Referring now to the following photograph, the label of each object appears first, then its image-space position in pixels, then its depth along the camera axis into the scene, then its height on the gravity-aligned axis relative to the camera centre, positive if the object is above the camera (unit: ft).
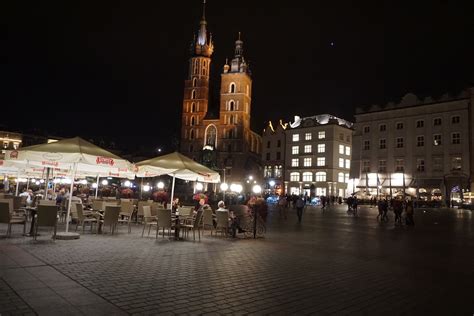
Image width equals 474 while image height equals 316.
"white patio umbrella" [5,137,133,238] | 36.58 +3.46
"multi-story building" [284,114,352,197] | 249.55 +30.37
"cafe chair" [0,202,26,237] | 34.65 -2.37
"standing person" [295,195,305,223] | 80.80 -1.34
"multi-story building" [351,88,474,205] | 175.32 +28.69
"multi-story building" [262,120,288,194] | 278.46 +30.66
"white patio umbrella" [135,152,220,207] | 47.73 +3.50
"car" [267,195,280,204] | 204.13 -0.28
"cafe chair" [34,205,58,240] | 34.73 -2.40
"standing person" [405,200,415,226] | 79.16 -2.35
